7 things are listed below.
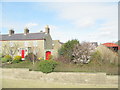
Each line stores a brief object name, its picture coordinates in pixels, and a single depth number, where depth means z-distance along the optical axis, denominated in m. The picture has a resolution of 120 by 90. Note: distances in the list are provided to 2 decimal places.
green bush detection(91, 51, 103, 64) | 15.32
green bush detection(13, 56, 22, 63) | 19.89
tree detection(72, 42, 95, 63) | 16.06
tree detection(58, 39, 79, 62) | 16.81
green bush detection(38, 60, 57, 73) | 13.76
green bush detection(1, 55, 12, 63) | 21.42
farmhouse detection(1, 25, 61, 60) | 25.14
